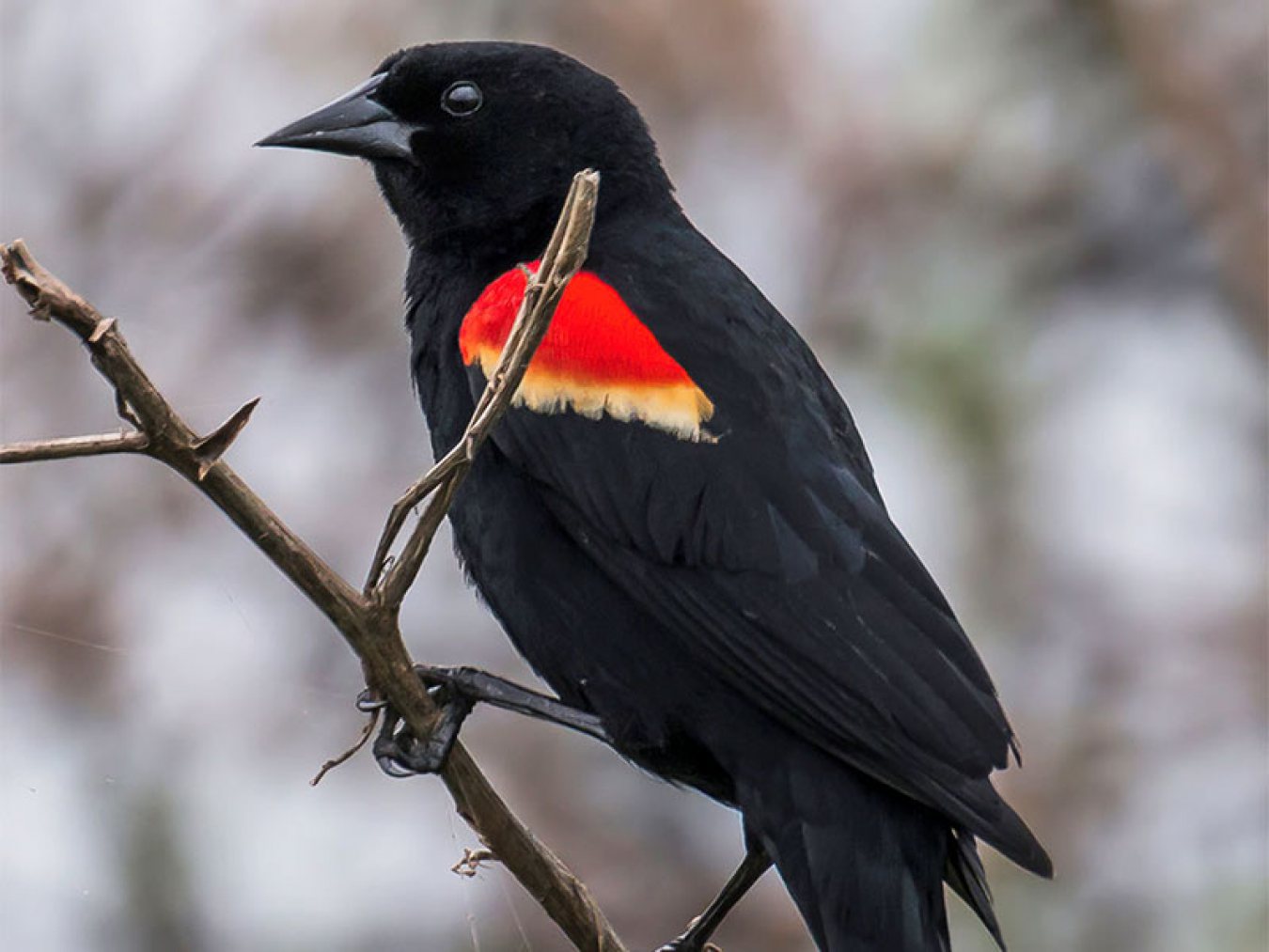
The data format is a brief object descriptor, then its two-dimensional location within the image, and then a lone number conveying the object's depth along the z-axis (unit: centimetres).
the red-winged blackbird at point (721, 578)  391
